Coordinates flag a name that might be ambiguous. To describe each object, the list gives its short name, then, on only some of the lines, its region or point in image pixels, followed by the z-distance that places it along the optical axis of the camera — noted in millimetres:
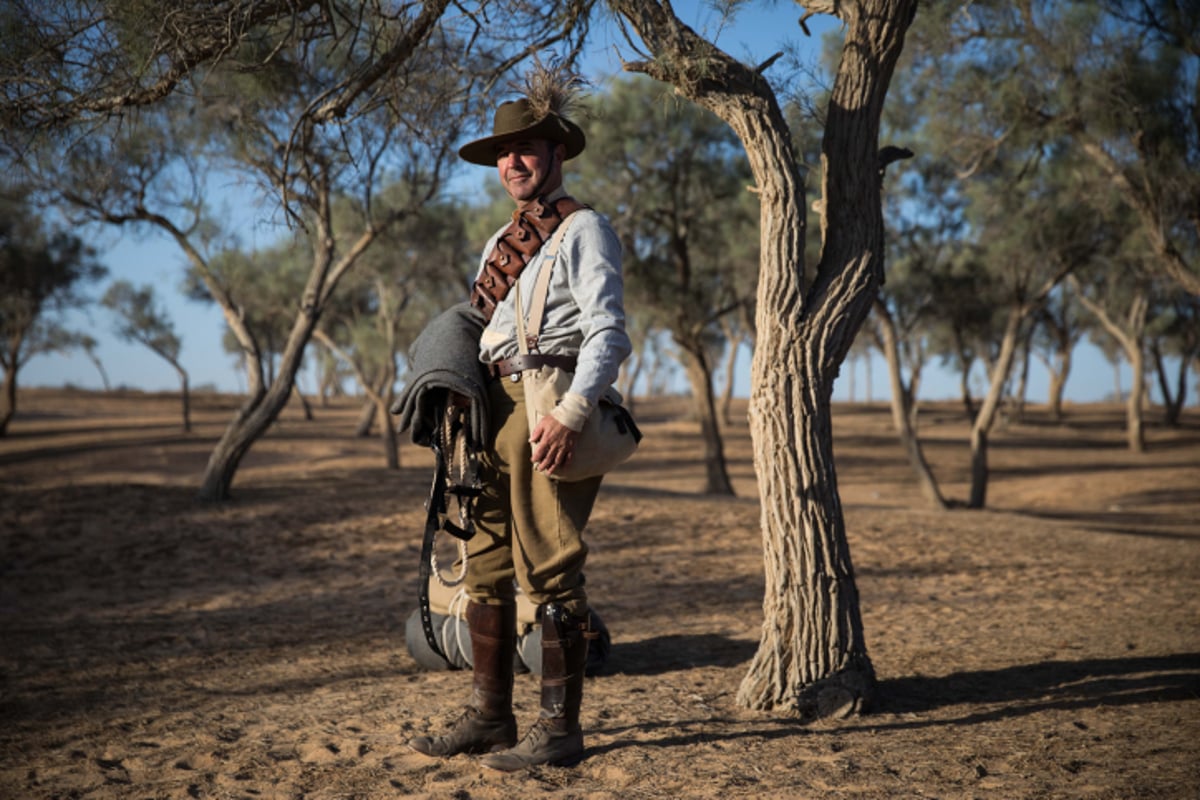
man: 2947
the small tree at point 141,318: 32688
